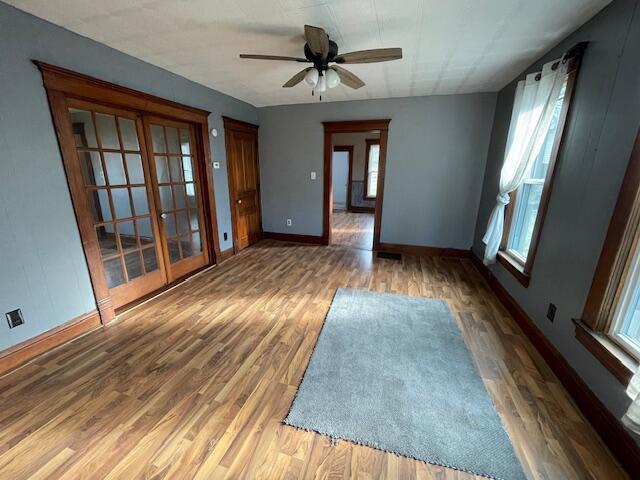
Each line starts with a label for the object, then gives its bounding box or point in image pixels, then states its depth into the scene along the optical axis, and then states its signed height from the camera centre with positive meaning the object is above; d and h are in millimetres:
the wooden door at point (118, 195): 2279 -249
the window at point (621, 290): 1378 -627
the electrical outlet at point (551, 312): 1979 -1021
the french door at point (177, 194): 2943 -293
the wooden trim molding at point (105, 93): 1947 +663
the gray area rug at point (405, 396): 1355 -1382
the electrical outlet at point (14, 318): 1847 -1044
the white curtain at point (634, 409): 1127 -983
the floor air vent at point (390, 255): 4267 -1341
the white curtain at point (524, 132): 2148 +388
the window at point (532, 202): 2061 -261
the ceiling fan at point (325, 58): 1824 +835
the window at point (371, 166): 7889 +188
